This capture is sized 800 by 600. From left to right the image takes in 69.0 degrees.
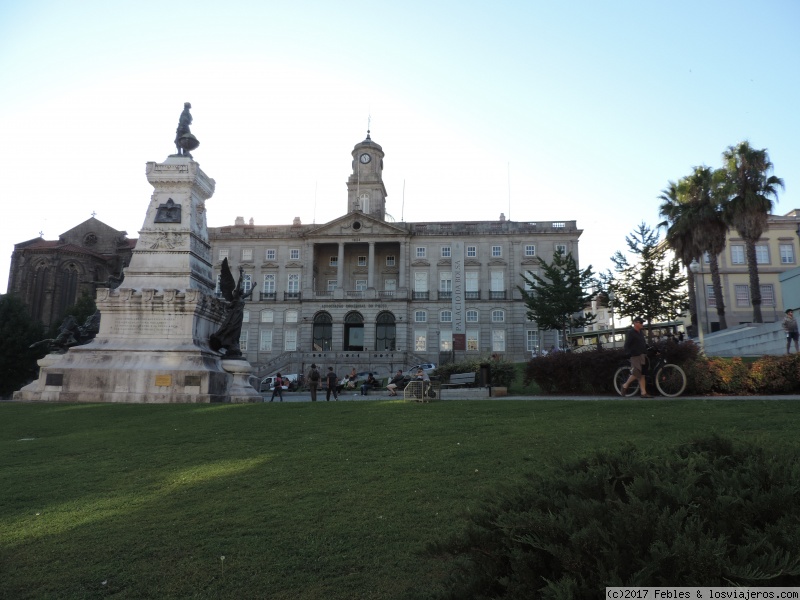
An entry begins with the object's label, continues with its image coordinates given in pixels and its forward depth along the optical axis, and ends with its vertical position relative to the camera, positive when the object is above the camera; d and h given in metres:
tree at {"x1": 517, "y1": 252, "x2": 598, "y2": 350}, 39.84 +6.16
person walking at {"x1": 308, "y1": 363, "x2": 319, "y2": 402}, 20.60 +0.15
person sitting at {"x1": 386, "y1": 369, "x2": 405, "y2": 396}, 25.27 +0.22
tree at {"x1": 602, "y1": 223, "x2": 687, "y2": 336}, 33.00 +5.68
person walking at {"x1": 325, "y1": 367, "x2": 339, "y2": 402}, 20.70 +0.12
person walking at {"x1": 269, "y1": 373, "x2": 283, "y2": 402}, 23.44 -0.06
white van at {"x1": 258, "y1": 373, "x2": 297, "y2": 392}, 37.08 +0.06
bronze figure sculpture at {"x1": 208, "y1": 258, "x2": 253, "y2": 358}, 19.42 +1.77
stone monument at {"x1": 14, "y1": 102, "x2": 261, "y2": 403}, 17.47 +1.73
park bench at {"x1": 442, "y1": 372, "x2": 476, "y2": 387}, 19.60 +0.18
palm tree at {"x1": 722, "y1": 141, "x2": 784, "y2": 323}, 31.75 +10.38
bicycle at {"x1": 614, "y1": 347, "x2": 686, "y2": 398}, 12.66 +0.25
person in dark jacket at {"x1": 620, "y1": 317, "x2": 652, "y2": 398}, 12.03 +0.73
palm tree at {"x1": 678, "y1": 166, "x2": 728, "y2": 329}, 33.59 +9.89
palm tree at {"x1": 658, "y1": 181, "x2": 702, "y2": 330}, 34.44 +9.35
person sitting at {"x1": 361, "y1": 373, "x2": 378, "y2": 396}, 26.58 +0.03
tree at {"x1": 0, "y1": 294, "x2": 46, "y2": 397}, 39.94 +2.19
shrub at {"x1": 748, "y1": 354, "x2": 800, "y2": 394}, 13.35 +0.23
